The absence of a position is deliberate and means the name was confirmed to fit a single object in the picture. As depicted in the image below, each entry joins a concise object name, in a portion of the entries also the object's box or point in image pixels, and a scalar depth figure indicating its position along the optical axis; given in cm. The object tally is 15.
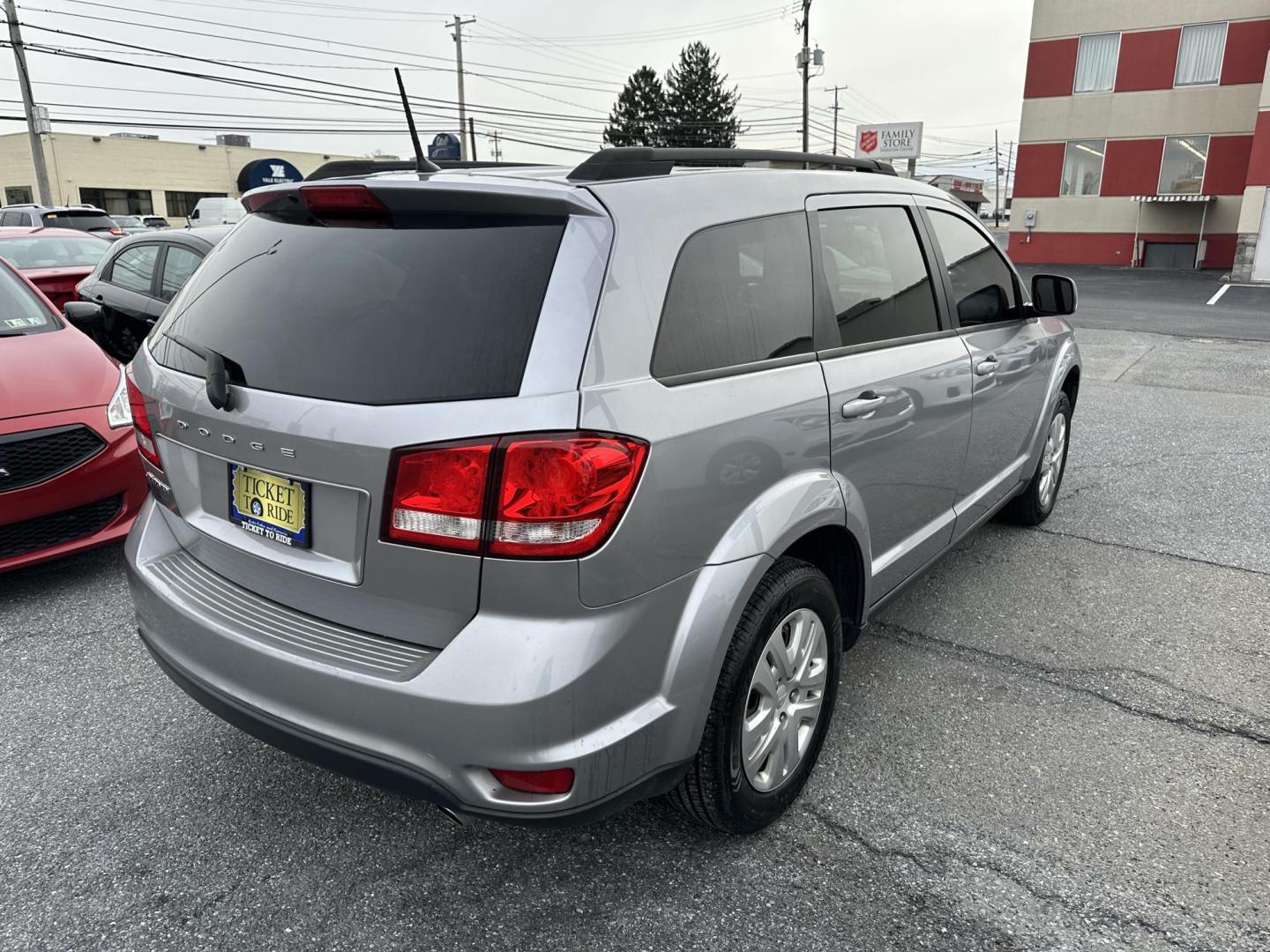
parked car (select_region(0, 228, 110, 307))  897
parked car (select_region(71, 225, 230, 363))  697
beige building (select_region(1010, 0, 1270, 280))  2597
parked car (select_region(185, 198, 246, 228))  2970
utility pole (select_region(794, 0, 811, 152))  3591
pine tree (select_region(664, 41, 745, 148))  5909
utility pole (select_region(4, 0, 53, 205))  2677
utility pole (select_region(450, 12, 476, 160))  3975
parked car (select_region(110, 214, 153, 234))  2820
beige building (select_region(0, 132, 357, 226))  4953
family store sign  2709
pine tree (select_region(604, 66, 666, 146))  5841
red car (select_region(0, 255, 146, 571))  373
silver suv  179
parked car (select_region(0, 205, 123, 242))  1825
